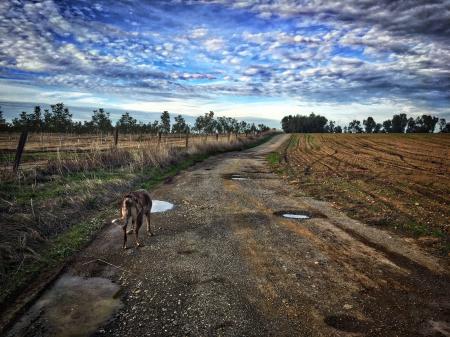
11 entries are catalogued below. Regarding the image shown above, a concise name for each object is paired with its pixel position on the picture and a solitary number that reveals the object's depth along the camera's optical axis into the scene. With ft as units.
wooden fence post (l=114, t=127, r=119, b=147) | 63.38
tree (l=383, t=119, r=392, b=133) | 448.20
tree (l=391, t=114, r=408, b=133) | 432.66
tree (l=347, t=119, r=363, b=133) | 523.13
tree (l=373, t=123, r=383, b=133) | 477.57
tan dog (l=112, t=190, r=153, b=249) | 21.53
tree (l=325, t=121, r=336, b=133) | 527.97
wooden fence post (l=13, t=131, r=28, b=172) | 36.76
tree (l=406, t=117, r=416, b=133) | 414.62
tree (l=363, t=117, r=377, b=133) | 485.15
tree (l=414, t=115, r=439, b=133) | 397.80
